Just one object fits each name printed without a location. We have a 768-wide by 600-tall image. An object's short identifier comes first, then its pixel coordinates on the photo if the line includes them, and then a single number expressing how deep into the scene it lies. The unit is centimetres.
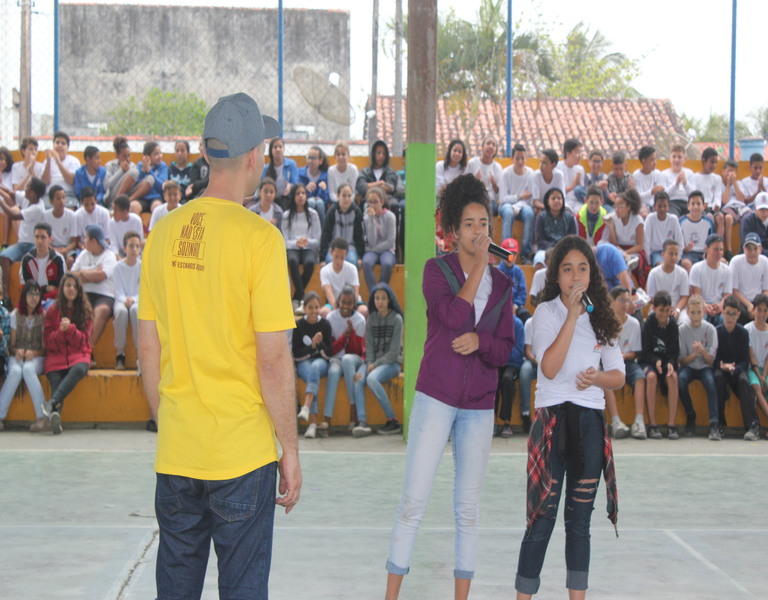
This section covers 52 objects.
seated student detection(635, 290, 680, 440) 988
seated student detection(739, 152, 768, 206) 1368
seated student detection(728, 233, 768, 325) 1123
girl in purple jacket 429
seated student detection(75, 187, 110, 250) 1172
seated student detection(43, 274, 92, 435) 980
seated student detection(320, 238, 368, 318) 1089
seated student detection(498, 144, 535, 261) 1235
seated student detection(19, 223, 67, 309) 1060
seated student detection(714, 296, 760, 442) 989
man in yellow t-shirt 284
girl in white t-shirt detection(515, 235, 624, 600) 410
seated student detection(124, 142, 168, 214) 1286
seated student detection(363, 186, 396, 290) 1164
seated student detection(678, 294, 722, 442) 994
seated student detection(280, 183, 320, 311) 1167
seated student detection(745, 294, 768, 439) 994
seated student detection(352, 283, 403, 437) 977
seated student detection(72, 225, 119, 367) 1055
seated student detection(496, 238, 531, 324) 1053
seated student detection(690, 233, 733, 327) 1105
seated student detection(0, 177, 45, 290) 1129
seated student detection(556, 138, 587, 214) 1307
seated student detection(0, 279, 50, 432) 970
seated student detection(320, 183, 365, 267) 1171
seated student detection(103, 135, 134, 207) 1284
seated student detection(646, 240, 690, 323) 1096
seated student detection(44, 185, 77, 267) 1163
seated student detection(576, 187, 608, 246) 1203
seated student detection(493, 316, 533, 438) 964
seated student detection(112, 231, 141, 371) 1053
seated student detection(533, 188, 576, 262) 1192
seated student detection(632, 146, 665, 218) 1327
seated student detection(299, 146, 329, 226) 1299
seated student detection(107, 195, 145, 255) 1169
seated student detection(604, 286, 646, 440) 963
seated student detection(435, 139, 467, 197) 1267
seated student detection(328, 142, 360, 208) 1295
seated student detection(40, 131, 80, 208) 1289
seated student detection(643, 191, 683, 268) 1198
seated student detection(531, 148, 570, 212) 1270
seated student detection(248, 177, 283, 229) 1184
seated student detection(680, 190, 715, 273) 1209
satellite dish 1706
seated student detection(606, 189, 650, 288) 1188
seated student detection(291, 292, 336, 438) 980
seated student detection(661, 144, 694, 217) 1317
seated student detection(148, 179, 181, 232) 1193
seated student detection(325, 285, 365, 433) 980
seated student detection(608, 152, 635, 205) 1307
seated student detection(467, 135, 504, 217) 1308
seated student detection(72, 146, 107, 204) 1290
